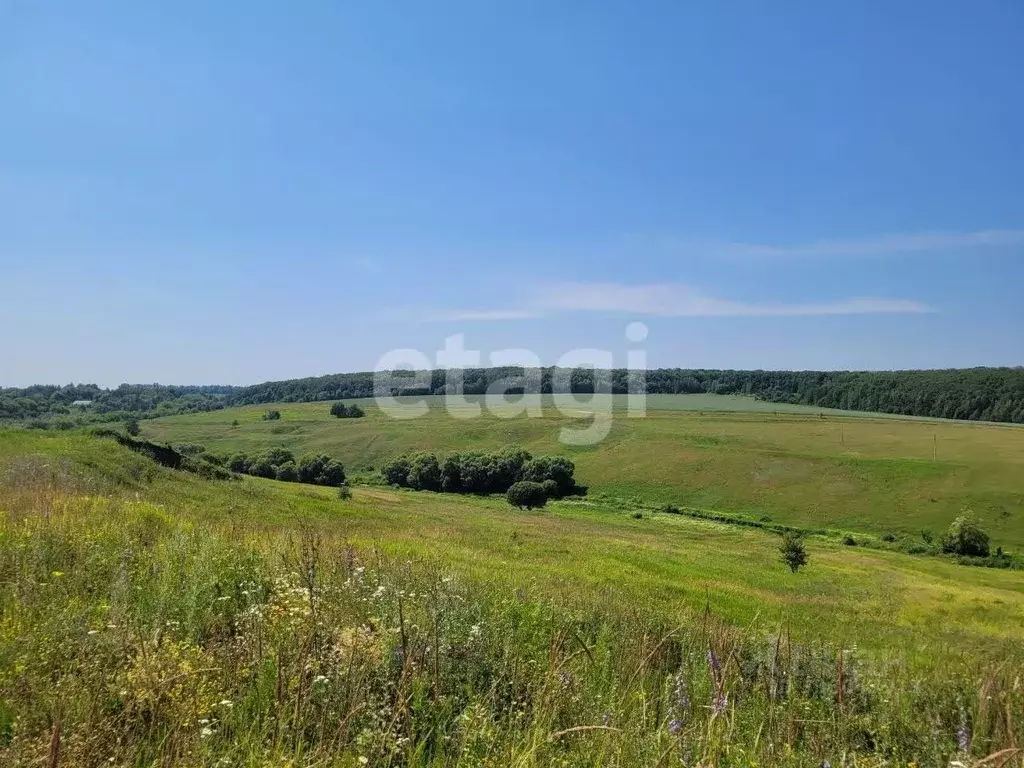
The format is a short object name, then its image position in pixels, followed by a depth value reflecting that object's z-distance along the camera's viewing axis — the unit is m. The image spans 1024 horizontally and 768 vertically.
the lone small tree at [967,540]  73.06
